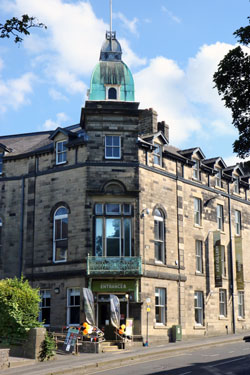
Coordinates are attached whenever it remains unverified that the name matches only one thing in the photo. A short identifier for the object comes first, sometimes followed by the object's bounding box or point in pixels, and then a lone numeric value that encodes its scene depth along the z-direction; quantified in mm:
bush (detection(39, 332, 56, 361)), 23469
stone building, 30172
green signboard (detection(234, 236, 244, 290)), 38719
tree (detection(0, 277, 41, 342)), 23562
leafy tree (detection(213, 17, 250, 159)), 16953
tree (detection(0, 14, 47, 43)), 12156
